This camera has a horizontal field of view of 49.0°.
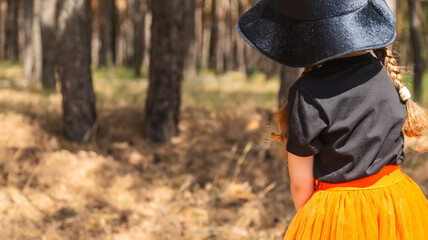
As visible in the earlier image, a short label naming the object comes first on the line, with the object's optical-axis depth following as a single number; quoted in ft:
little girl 5.76
